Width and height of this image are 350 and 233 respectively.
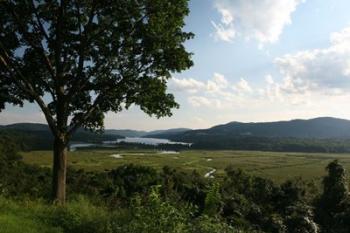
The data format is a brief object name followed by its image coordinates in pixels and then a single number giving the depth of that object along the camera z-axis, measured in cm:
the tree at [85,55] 1823
